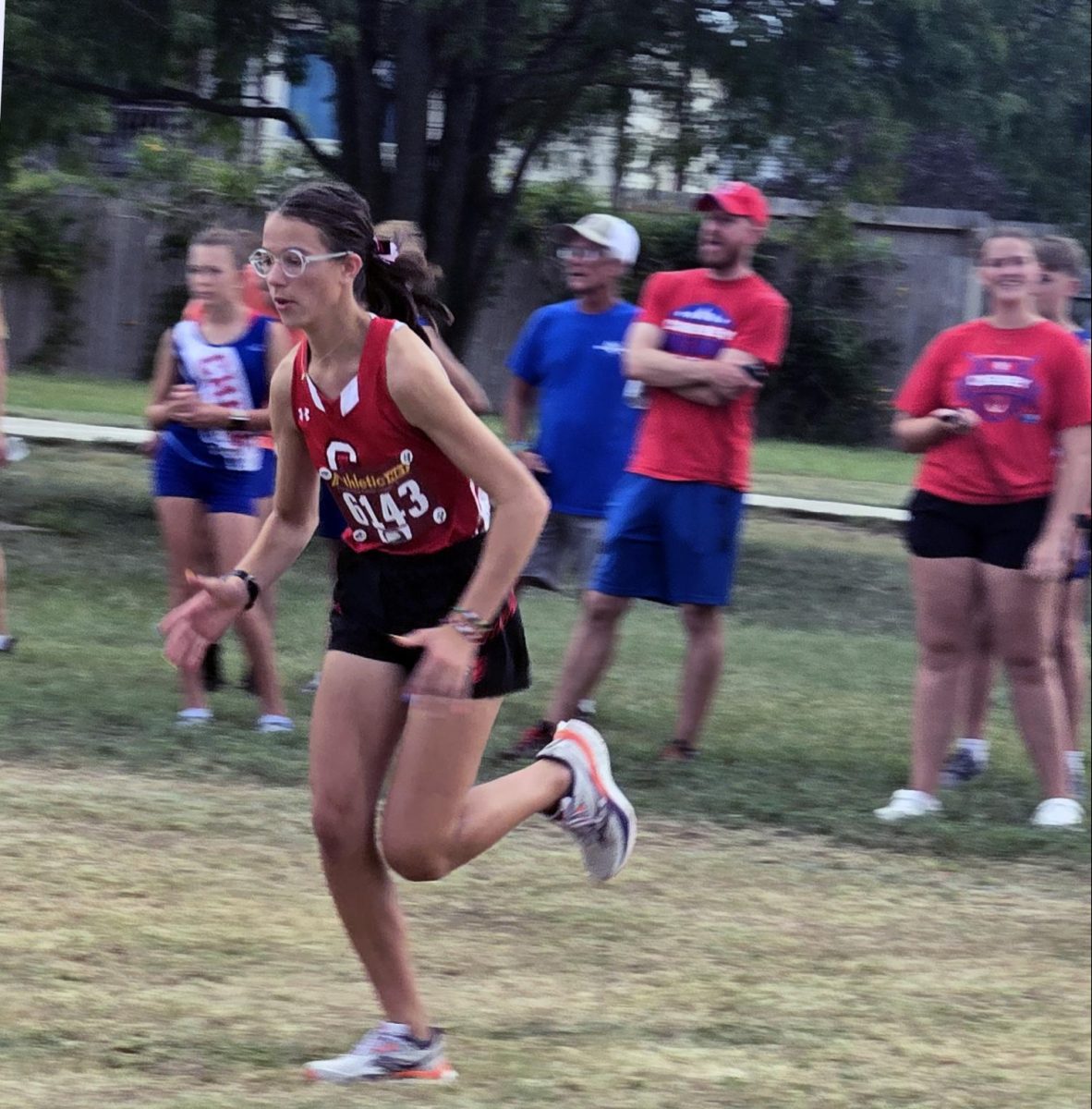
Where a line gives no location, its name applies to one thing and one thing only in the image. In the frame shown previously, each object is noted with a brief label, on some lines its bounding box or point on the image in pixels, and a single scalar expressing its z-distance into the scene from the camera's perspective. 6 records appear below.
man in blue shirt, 14.08
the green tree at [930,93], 18.09
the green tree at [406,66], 17.42
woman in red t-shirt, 12.35
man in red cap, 13.21
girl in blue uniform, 13.31
